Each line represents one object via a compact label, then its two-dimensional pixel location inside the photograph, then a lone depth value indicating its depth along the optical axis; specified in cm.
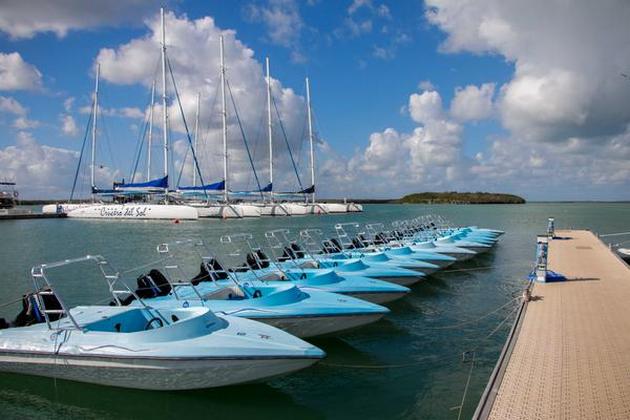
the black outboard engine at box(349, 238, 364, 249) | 2598
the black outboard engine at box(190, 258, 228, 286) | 1462
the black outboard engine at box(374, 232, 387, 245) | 2864
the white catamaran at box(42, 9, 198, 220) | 6488
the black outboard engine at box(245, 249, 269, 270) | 1706
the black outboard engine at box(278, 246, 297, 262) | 1933
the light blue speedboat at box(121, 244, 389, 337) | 1159
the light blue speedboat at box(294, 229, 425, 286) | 1764
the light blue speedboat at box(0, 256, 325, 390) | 851
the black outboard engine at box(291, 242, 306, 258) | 2035
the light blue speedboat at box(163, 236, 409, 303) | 1479
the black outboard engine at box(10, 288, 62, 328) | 1041
